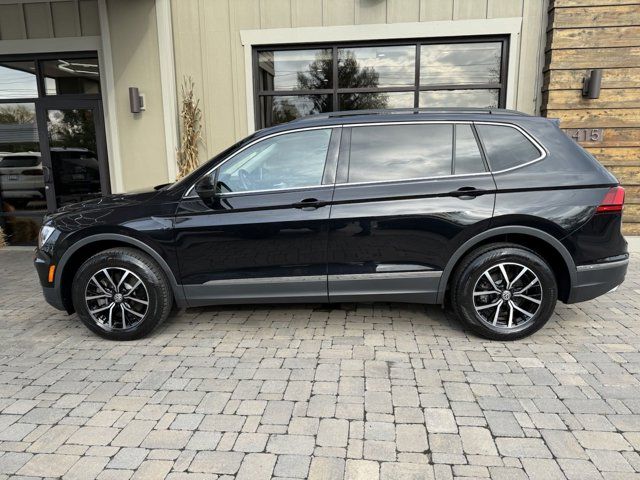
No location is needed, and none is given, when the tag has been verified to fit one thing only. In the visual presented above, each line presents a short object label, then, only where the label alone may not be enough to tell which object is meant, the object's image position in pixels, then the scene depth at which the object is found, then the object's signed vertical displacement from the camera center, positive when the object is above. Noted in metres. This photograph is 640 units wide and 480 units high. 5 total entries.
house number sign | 6.55 +0.13
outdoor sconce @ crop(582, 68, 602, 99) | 6.27 +0.81
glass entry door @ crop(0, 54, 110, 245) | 7.36 +0.23
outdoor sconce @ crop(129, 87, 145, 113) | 6.97 +0.71
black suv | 3.59 -0.64
